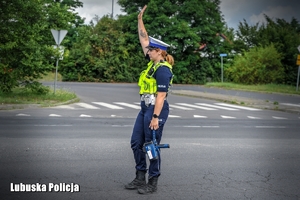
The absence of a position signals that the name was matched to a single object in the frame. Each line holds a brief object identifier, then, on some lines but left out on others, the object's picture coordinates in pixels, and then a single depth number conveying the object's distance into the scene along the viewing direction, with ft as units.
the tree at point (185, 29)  157.79
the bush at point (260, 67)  141.38
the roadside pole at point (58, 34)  65.41
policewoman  18.06
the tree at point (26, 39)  62.34
